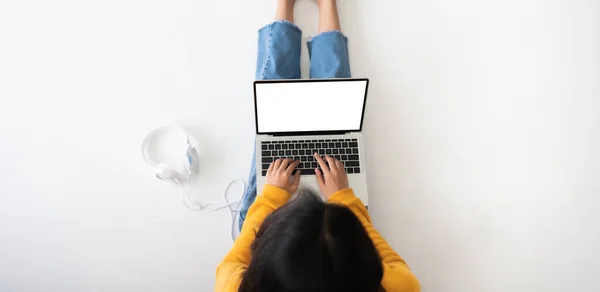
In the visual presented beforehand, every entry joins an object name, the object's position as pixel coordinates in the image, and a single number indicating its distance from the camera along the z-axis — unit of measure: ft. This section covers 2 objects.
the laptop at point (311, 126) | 2.88
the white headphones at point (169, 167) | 3.15
